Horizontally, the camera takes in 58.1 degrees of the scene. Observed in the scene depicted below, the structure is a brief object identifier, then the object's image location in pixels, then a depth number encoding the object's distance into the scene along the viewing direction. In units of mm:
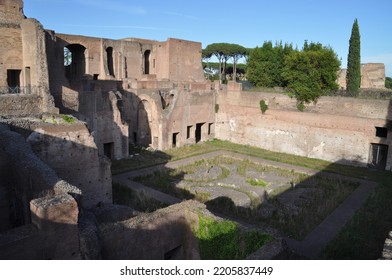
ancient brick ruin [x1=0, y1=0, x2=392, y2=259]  8141
